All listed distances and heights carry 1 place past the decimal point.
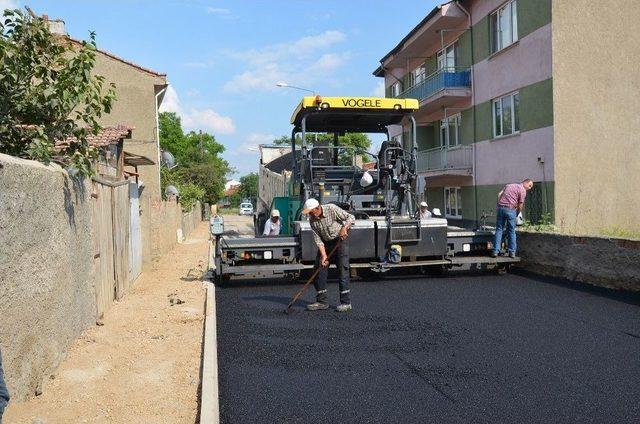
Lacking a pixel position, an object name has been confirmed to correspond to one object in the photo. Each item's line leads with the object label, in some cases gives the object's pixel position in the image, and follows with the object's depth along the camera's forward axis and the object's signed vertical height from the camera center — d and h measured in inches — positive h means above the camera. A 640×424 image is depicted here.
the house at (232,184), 5756.9 +266.2
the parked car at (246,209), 2395.4 +8.6
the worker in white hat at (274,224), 495.8 -11.2
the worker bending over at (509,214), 433.4 -7.1
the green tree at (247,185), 3813.0 +170.6
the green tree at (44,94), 247.4 +51.7
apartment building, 635.5 +106.7
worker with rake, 323.6 -17.7
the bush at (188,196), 1389.0 +40.7
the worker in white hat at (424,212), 473.2 -4.6
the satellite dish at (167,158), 1108.5 +100.3
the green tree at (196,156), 2326.5 +279.0
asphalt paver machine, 406.3 -2.3
